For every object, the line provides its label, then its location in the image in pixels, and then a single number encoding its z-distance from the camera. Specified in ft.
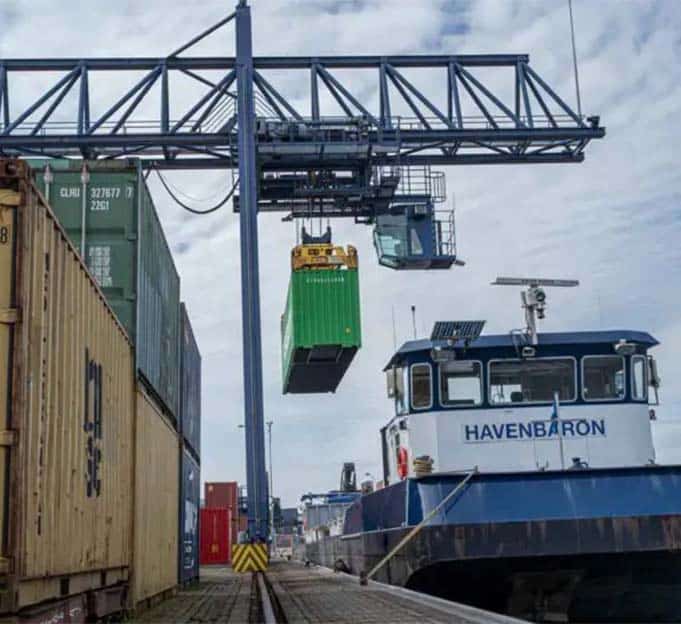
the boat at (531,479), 37.70
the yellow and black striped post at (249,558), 54.19
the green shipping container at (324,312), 69.51
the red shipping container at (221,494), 150.51
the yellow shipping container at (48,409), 19.43
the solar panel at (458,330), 42.83
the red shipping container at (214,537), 131.85
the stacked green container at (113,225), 38.58
